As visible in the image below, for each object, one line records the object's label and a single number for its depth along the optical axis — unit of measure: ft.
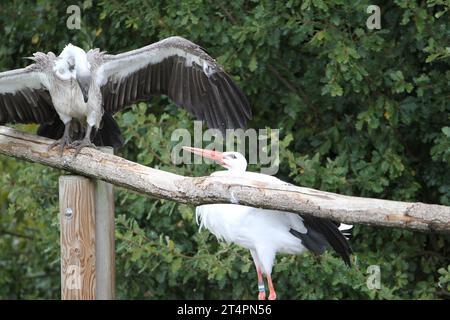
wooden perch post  25.06
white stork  29.31
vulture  28.34
